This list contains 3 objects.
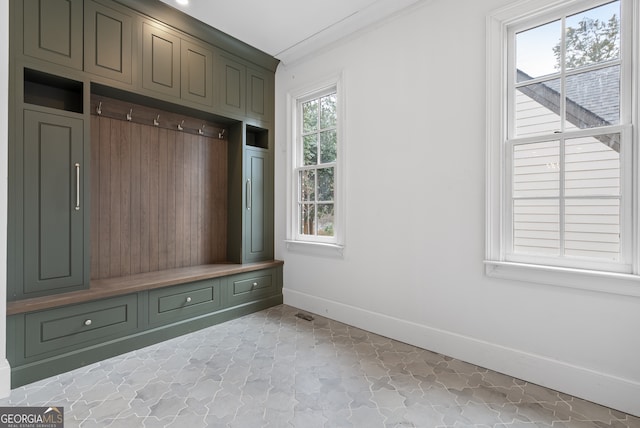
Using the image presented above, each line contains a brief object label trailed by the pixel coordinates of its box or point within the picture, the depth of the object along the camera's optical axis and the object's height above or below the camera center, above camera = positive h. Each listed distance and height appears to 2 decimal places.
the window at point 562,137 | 1.92 +0.51
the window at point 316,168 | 3.42 +0.51
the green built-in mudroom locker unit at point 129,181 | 2.21 +0.29
